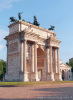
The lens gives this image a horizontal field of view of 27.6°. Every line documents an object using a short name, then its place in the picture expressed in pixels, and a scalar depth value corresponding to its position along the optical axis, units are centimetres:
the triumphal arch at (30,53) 4003
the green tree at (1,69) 7590
